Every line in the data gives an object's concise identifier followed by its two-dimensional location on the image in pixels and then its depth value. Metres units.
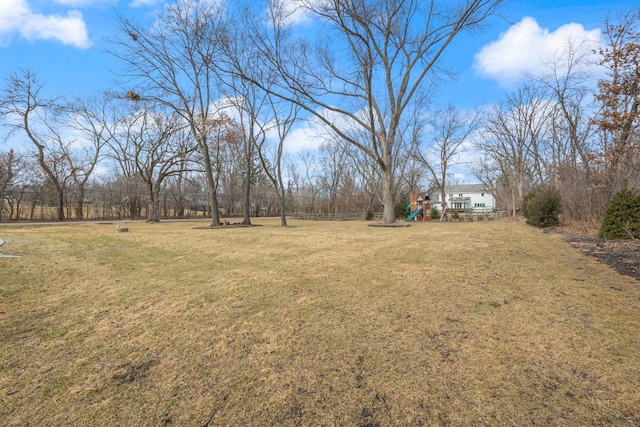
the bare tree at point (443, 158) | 28.51
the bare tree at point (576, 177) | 10.37
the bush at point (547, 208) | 11.56
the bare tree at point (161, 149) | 20.27
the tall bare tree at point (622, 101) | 7.27
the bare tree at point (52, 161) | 21.06
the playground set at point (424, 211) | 21.80
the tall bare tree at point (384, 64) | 11.48
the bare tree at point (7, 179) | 20.41
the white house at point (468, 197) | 61.87
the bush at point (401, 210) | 24.95
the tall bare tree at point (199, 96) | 13.77
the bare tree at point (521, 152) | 23.83
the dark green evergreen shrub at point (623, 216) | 6.35
